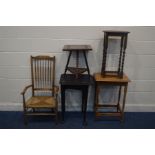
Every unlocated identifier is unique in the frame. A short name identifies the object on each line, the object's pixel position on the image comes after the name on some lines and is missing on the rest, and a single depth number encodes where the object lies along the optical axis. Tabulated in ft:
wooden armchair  9.05
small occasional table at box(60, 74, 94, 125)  8.77
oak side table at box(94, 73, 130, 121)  8.94
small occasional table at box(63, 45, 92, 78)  8.62
